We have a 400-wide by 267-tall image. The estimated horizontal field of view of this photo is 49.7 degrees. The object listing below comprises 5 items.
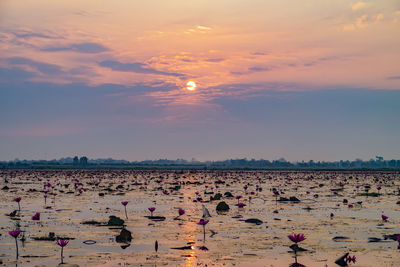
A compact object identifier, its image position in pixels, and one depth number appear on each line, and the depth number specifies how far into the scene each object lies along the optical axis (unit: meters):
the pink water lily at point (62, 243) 13.24
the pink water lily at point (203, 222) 16.74
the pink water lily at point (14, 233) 13.88
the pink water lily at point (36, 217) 20.12
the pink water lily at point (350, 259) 13.49
